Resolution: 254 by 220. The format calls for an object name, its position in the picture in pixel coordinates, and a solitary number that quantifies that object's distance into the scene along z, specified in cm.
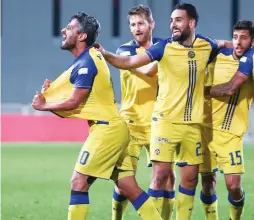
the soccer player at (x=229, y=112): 1385
